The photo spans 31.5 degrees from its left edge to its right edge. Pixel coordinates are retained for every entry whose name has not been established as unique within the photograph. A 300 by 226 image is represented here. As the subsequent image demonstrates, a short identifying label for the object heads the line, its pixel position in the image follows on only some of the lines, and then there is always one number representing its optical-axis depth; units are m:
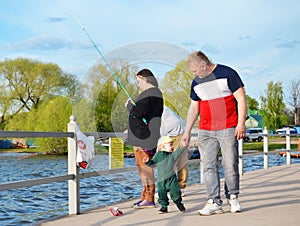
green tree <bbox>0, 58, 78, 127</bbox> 42.03
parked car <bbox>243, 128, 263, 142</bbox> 66.56
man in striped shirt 5.26
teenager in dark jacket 5.70
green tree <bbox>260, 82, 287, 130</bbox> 73.00
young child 5.49
